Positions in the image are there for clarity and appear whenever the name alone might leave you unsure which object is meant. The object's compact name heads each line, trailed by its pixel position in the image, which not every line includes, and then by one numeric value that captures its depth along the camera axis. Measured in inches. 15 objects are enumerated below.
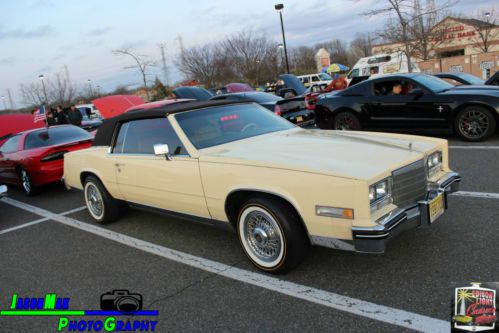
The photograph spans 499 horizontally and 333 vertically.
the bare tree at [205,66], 1664.6
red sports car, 303.9
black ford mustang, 301.6
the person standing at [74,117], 607.8
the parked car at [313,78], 1295.9
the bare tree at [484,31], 1494.1
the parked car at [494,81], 382.6
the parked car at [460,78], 422.7
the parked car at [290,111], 401.7
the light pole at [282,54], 1759.8
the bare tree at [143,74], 1185.8
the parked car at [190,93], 625.3
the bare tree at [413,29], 659.4
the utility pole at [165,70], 2027.6
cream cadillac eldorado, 116.6
